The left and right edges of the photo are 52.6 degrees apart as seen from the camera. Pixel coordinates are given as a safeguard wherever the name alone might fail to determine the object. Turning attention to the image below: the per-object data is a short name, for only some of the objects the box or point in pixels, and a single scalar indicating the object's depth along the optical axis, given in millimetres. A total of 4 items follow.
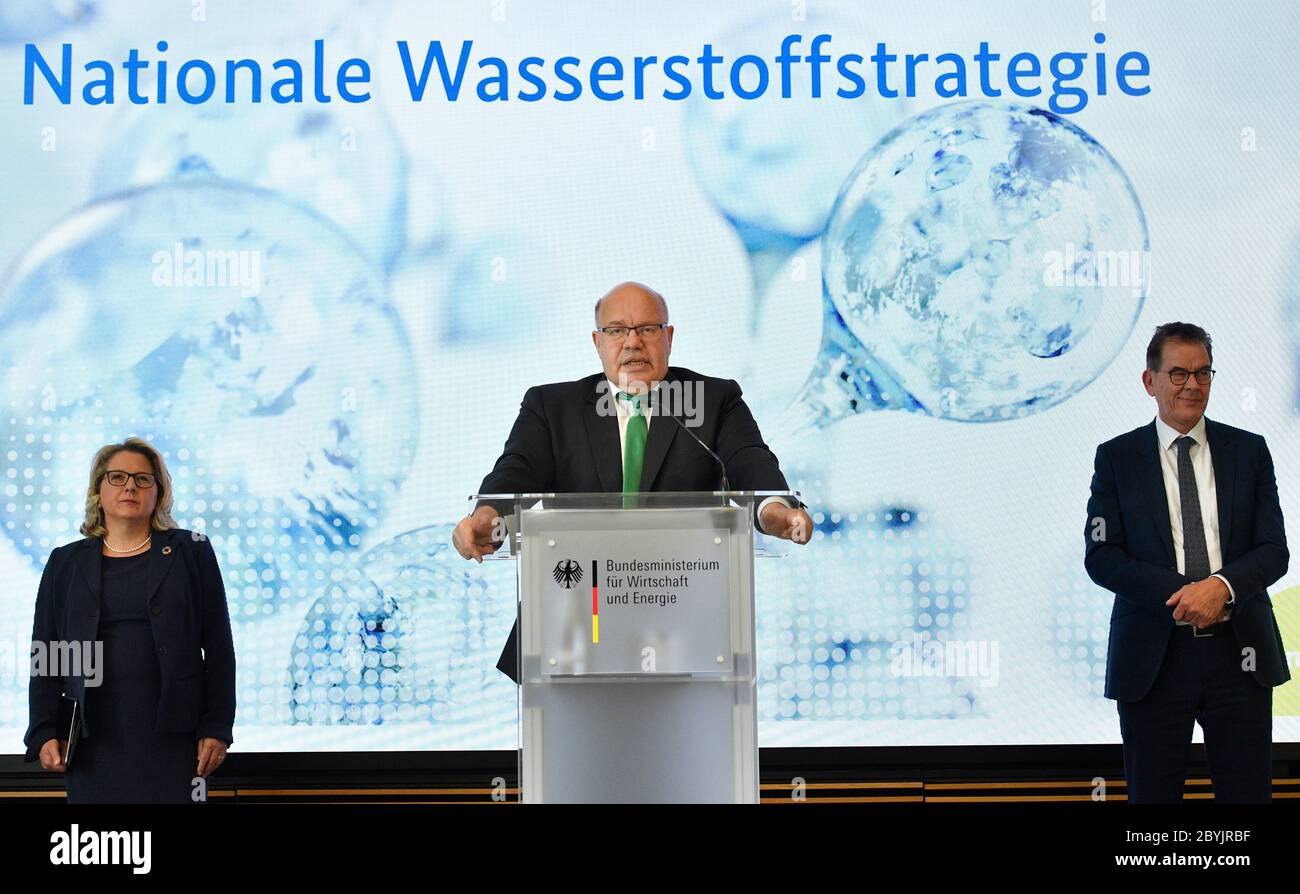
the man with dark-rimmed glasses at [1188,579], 3773
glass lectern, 2420
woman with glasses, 3703
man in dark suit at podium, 3484
